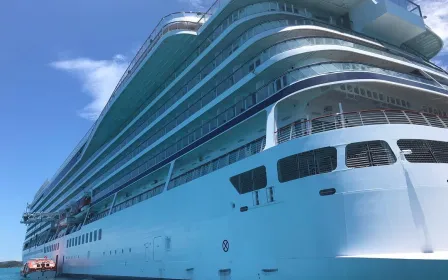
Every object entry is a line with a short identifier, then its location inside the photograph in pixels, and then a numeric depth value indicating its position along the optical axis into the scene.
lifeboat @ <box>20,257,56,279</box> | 37.43
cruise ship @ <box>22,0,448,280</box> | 10.26
